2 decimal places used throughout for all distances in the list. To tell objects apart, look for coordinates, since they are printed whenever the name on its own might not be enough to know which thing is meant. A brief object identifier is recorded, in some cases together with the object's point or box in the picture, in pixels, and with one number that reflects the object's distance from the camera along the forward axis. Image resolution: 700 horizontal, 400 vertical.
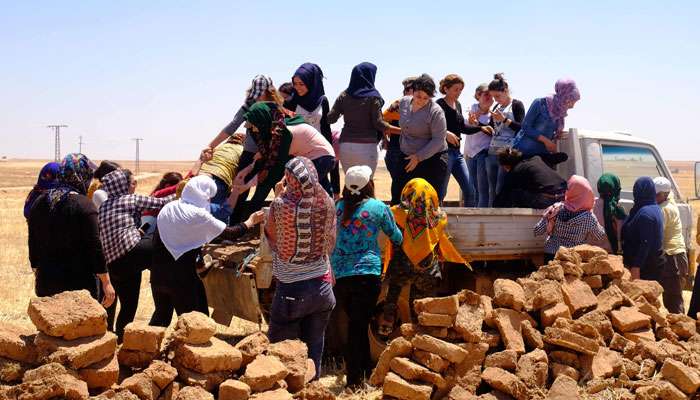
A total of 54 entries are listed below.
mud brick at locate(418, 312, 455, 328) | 5.41
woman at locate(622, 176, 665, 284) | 6.90
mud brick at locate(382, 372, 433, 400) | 5.12
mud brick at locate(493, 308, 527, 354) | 5.54
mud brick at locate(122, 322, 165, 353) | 4.45
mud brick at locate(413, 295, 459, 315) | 5.40
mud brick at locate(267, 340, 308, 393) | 4.68
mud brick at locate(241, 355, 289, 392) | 4.45
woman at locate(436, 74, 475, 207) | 7.73
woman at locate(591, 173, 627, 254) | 7.18
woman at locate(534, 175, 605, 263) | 6.72
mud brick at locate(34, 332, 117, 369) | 4.11
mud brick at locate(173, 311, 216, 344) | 4.48
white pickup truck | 6.43
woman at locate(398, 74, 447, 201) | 6.80
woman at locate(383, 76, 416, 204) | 7.31
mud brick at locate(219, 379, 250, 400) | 4.33
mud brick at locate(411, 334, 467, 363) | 5.29
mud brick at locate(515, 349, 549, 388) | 5.29
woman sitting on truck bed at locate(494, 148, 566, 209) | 7.17
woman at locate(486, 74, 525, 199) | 8.16
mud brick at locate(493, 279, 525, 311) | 5.80
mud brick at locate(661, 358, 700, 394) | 5.56
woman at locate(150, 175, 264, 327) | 5.35
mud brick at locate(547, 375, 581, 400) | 5.07
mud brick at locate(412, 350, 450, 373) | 5.26
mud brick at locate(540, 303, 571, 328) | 5.81
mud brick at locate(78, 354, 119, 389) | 4.18
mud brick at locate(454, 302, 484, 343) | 5.46
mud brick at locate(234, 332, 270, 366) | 4.66
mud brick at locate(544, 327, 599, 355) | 5.61
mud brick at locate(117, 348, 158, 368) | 4.48
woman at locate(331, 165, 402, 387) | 5.45
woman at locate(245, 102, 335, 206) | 6.29
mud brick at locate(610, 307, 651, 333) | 6.07
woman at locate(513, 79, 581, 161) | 7.64
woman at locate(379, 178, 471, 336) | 5.95
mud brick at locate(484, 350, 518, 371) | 5.37
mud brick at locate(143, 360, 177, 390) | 4.29
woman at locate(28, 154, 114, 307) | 5.15
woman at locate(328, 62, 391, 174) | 7.11
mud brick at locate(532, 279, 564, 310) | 5.86
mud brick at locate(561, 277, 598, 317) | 6.04
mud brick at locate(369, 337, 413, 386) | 5.34
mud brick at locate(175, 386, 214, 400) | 4.20
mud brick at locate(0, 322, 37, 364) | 4.21
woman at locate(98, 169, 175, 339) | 5.83
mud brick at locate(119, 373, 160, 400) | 4.20
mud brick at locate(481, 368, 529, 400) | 5.17
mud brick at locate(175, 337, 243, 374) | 4.41
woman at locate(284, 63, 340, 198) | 7.13
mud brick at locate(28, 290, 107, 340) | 4.19
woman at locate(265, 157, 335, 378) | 4.87
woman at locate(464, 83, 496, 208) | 8.39
